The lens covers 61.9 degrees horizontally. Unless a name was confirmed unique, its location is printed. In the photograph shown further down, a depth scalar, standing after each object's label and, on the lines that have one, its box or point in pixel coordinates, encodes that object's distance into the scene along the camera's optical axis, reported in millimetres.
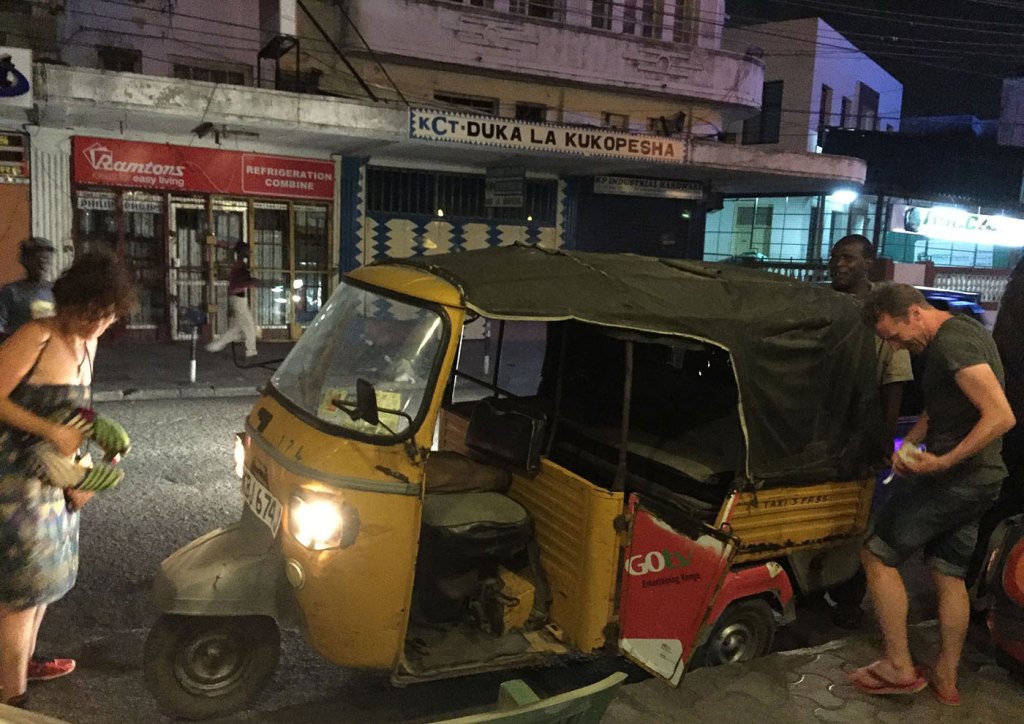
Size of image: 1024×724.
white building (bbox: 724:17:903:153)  29969
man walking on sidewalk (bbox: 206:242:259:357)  12656
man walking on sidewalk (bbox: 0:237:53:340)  6492
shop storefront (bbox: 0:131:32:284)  13719
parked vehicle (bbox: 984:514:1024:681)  3994
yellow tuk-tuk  3453
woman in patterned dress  3273
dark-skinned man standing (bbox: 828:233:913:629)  4828
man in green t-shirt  3675
